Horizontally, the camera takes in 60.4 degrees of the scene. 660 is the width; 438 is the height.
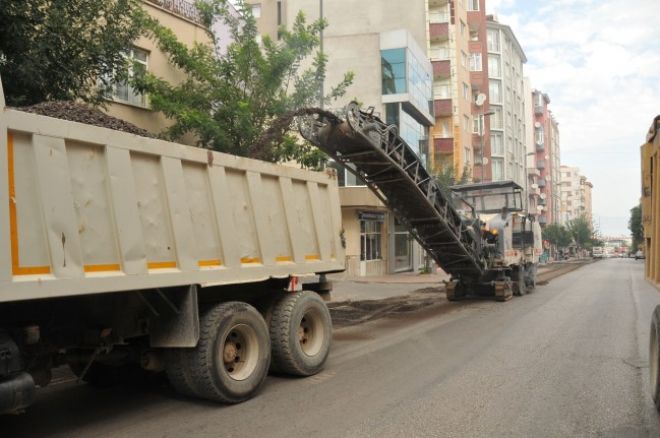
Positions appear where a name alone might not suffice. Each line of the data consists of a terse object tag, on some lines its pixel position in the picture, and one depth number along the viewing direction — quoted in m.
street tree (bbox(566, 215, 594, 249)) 92.94
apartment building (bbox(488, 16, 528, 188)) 62.66
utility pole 13.76
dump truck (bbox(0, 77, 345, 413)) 4.27
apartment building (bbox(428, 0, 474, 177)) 41.38
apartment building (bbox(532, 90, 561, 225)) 90.88
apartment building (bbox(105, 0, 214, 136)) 12.98
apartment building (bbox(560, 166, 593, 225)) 149.00
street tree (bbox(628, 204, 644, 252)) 69.12
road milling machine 10.59
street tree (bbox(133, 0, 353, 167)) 11.33
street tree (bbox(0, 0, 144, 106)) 6.92
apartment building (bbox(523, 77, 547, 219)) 82.00
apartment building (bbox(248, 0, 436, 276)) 28.95
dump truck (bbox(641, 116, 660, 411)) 5.44
